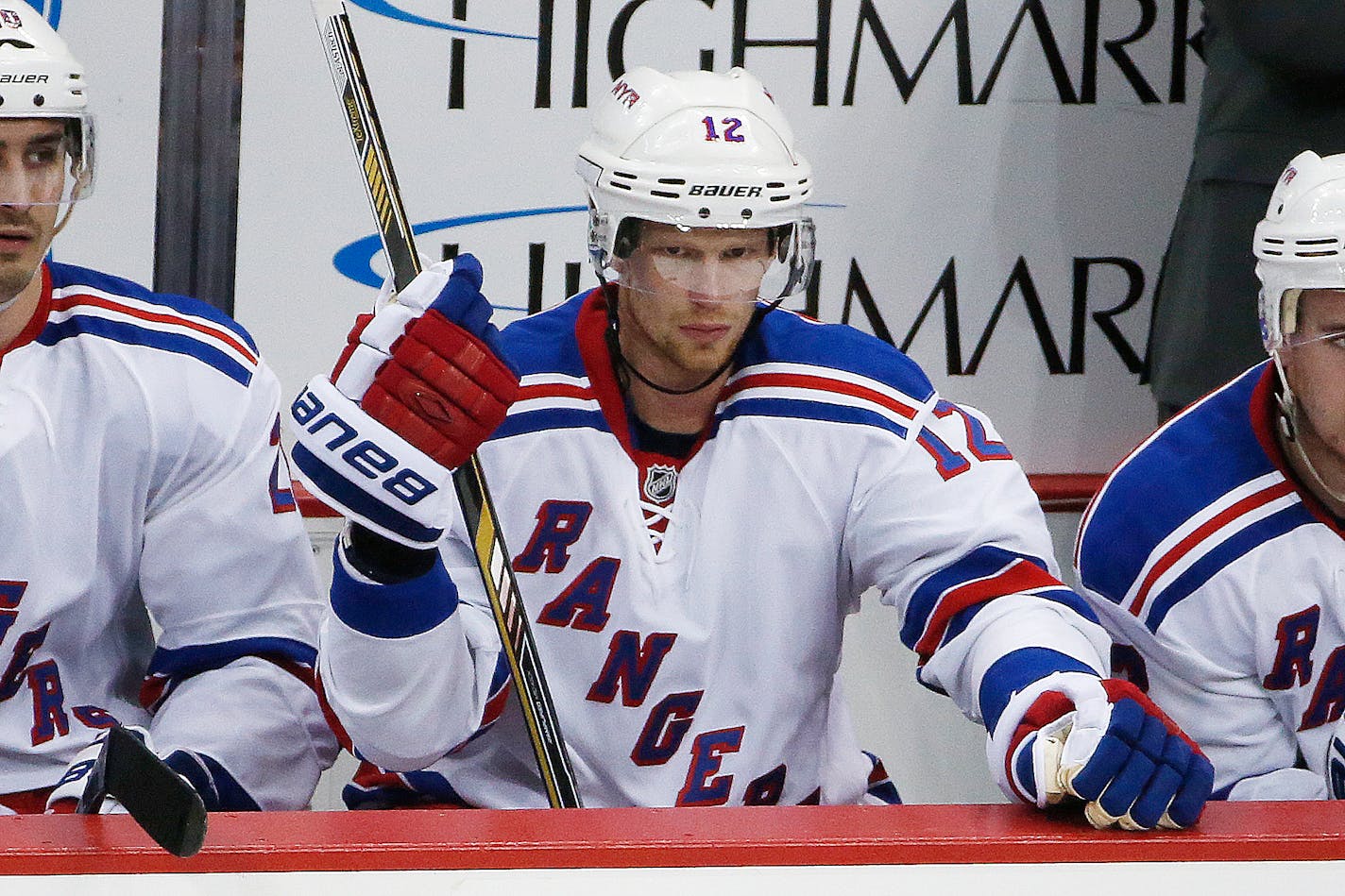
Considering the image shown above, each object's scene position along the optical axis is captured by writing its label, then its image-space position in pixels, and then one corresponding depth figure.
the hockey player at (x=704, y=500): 13.05
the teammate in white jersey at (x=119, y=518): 13.09
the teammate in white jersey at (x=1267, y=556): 13.14
